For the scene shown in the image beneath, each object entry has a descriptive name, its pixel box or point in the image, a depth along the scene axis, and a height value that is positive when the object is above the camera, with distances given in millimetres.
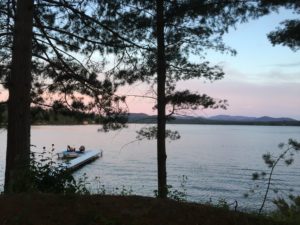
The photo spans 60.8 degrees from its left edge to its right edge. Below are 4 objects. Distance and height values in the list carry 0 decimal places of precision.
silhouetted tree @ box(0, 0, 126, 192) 6162 +1529
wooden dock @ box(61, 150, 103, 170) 25314 -4417
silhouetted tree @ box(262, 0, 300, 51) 6994 +2348
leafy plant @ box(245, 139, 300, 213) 4775 -832
